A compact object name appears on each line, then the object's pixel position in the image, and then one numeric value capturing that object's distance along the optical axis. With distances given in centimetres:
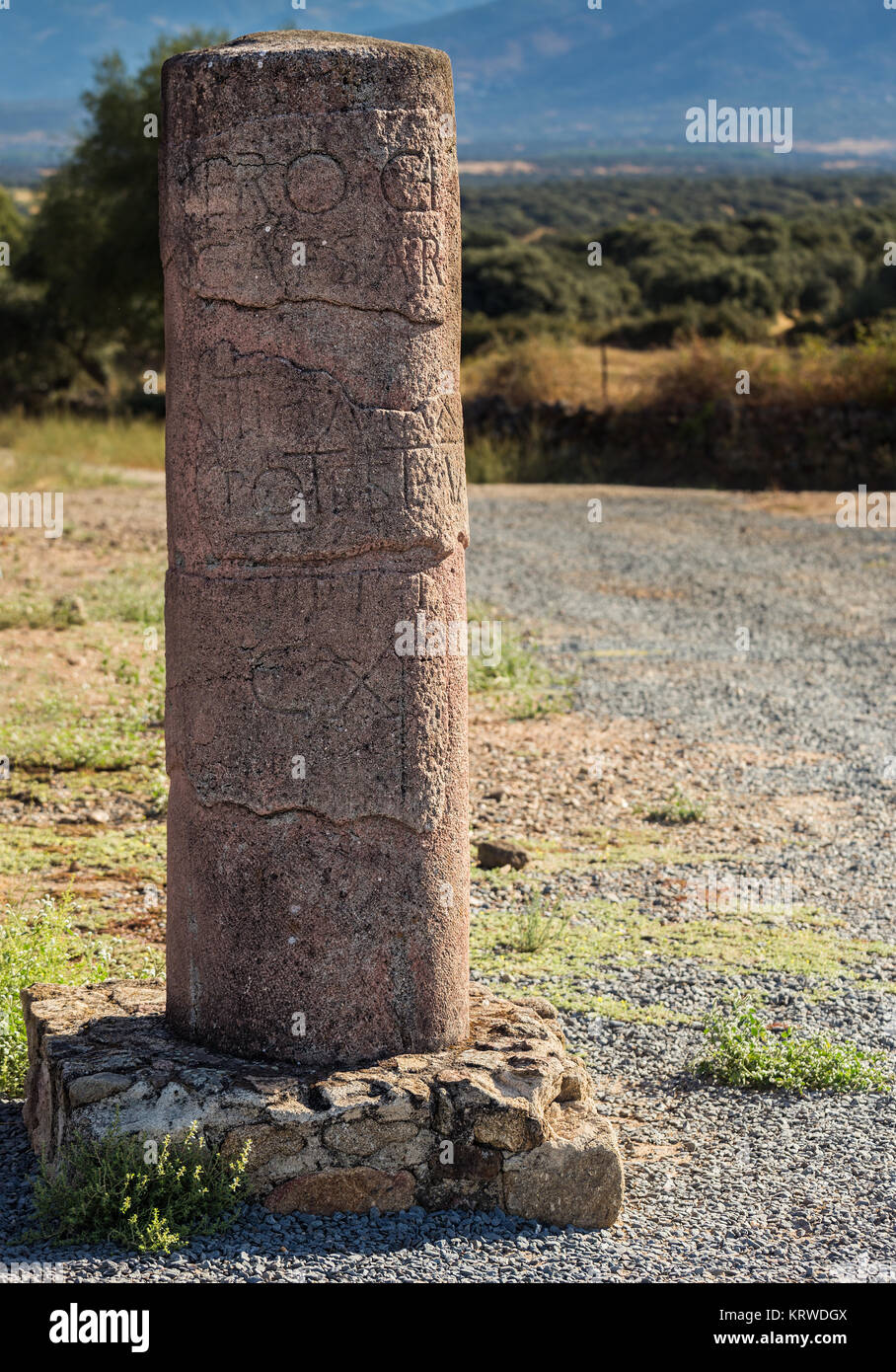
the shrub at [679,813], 711
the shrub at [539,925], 548
